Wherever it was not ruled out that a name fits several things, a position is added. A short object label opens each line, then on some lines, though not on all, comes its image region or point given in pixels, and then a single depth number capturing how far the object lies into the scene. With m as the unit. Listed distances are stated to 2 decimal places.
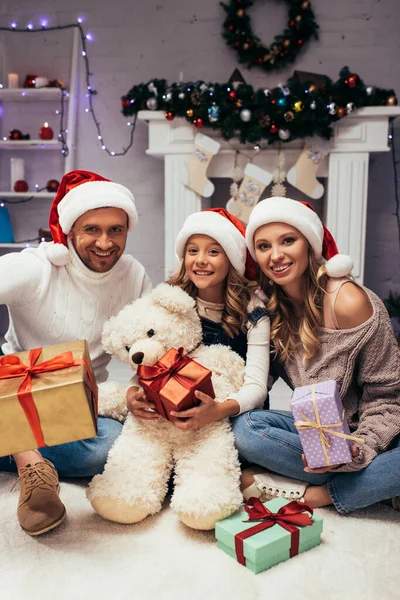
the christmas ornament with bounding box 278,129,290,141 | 3.24
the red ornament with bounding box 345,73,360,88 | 3.18
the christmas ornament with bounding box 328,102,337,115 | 3.16
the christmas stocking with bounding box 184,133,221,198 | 3.41
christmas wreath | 3.57
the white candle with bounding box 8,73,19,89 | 3.72
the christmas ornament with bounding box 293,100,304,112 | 3.14
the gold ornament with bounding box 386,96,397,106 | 3.27
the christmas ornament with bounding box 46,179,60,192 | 3.76
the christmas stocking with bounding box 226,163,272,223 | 3.45
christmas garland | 3.17
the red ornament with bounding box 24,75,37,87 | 3.71
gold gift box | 1.35
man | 1.77
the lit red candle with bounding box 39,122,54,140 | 3.70
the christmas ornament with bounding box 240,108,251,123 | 3.19
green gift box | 1.34
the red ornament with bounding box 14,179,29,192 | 3.73
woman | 1.59
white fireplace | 3.36
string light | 3.83
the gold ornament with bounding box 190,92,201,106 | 3.25
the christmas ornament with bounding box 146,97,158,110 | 3.35
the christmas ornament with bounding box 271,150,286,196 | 3.45
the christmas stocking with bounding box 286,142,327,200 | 3.39
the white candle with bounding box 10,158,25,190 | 3.73
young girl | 1.74
